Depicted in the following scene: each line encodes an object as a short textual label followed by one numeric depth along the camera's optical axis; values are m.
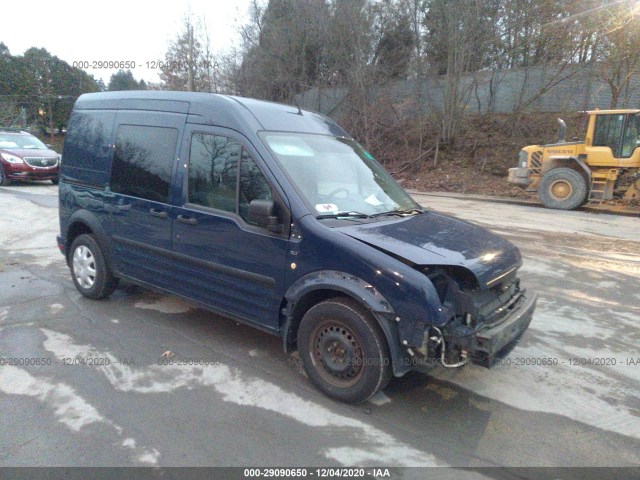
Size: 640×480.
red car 14.70
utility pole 26.70
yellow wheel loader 13.23
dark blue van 3.09
